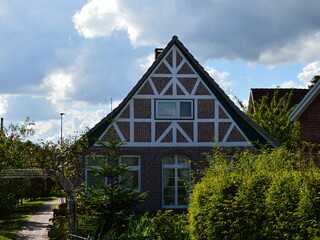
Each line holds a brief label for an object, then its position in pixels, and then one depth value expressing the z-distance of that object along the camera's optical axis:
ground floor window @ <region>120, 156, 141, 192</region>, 20.81
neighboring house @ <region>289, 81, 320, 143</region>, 15.43
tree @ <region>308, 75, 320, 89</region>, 40.49
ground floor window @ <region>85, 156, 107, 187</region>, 20.56
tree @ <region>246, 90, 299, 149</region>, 27.23
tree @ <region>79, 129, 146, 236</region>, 14.97
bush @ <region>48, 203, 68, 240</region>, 16.18
